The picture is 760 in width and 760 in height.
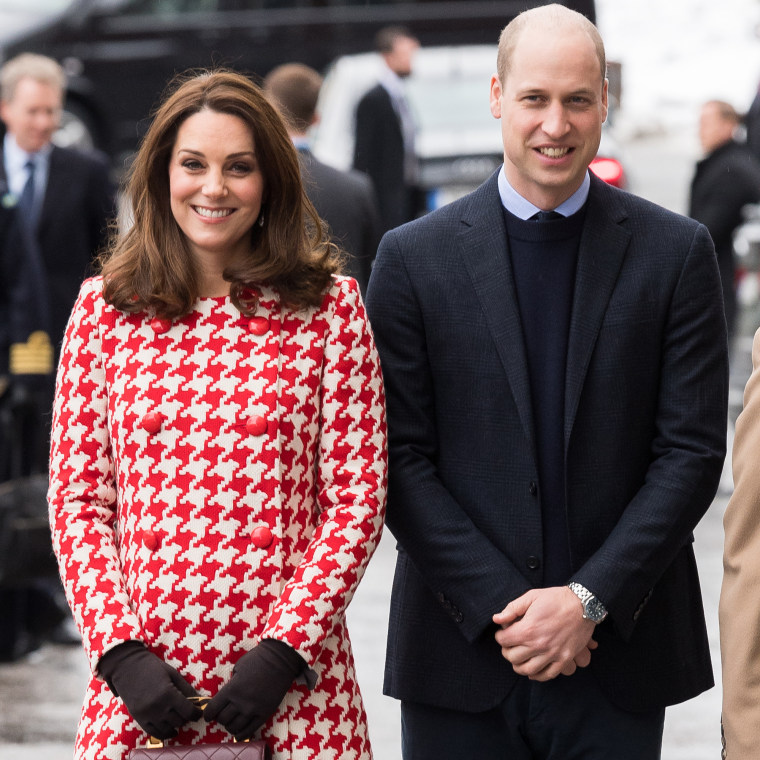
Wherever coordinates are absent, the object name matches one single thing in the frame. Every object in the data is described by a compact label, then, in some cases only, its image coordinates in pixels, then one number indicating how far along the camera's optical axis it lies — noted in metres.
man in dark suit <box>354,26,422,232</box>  23.77
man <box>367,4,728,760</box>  6.17
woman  5.78
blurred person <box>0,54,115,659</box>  13.09
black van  35.75
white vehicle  24.64
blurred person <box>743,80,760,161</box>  26.27
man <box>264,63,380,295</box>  13.20
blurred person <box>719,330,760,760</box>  5.61
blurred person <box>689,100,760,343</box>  21.47
